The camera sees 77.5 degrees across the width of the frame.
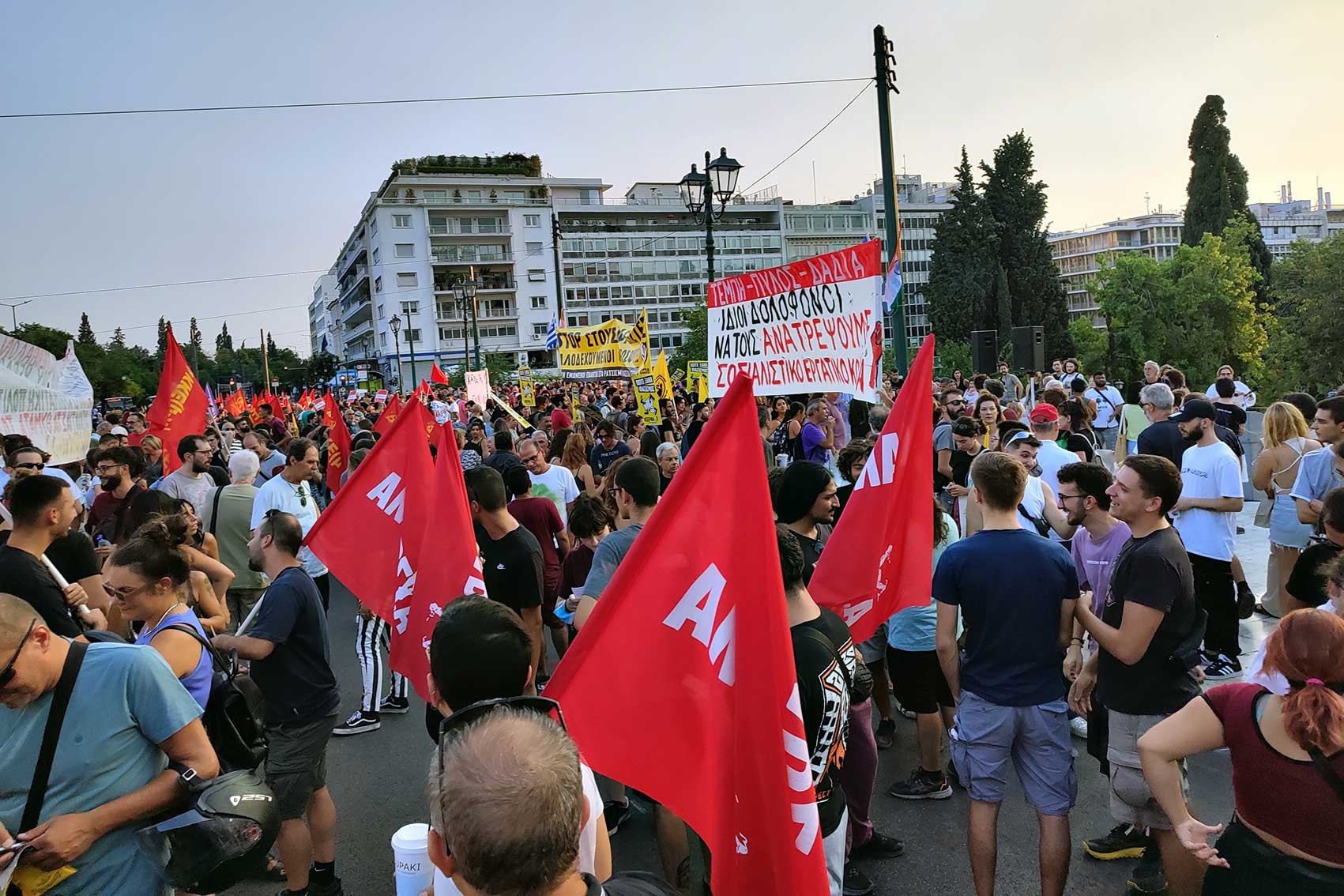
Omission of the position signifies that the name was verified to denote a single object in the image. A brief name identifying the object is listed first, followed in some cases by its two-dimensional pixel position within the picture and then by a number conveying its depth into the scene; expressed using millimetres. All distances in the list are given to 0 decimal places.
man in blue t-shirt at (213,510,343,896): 3840
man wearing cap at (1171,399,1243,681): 5867
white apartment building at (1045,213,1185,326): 147375
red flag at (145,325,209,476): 9836
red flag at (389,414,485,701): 3850
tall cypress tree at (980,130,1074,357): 54344
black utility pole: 10031
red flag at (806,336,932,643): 3812
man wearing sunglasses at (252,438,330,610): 6527
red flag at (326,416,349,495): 9312
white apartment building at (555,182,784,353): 85875
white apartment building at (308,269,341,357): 128750
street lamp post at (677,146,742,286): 12297
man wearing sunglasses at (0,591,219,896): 2389
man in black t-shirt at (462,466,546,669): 5055
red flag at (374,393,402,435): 11206
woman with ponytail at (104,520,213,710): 3285
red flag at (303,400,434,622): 4297
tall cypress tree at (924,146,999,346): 54344
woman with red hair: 2230
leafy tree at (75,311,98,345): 85412
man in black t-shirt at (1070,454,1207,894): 3361
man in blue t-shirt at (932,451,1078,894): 3445
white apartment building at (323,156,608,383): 76250
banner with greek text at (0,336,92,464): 7578
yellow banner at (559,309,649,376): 15047
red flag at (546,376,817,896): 2178
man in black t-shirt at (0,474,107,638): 4223
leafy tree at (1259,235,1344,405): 23594
